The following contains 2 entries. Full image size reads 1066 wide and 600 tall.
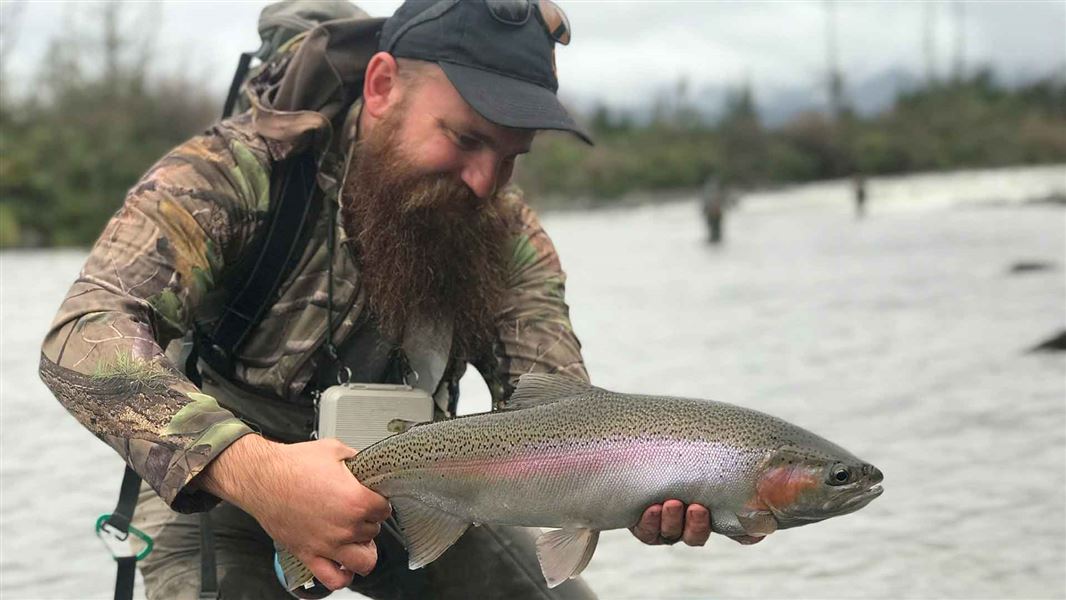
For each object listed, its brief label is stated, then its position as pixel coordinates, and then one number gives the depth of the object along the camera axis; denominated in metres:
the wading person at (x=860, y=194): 47.41
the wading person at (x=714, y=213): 34.41
